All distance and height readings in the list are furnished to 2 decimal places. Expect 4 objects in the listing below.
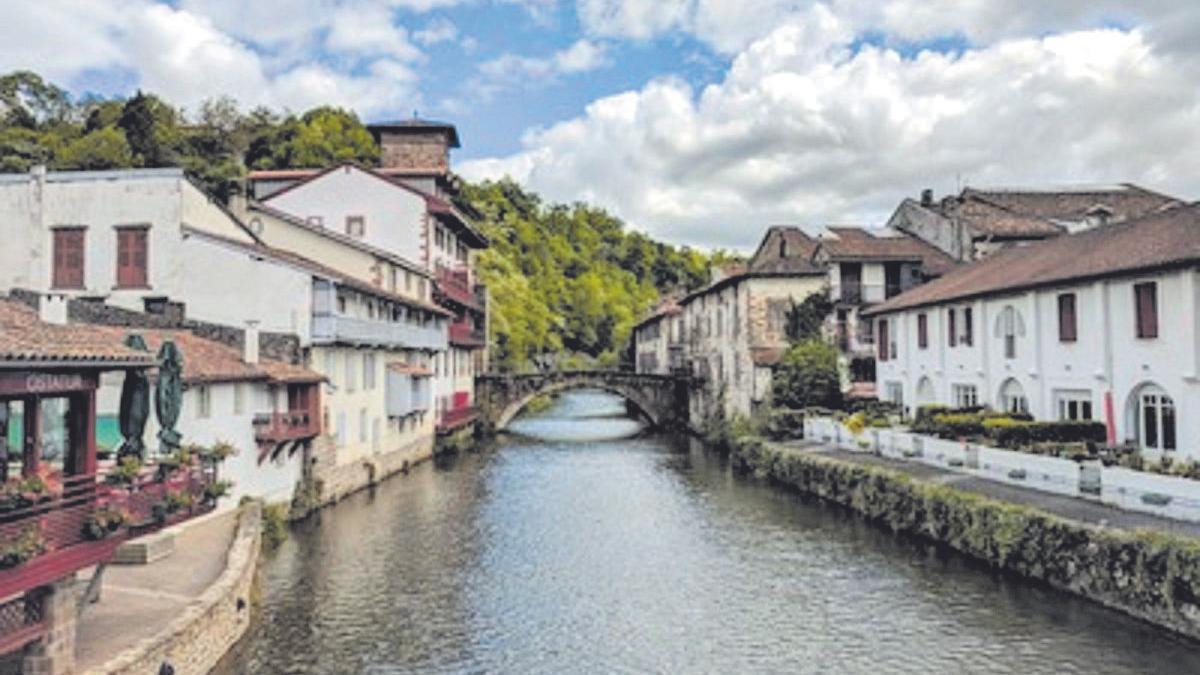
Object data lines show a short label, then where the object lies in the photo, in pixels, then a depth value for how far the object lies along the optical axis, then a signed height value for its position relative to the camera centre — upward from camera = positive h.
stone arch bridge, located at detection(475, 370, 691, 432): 63.28 -0.01
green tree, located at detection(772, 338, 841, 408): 48.78 +0.36
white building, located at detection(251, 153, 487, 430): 49.09 +9.01
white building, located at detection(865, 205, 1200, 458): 24.64 +1.64
